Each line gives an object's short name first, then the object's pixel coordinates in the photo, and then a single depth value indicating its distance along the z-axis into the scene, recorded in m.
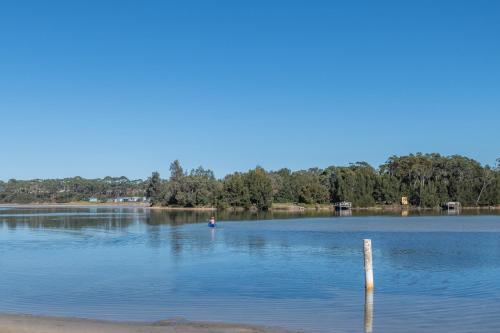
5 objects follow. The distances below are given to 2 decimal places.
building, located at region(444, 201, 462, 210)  159.62
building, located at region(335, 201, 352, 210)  161.38
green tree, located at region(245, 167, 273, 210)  156.12
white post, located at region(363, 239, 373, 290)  21.59
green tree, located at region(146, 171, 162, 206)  193.68
